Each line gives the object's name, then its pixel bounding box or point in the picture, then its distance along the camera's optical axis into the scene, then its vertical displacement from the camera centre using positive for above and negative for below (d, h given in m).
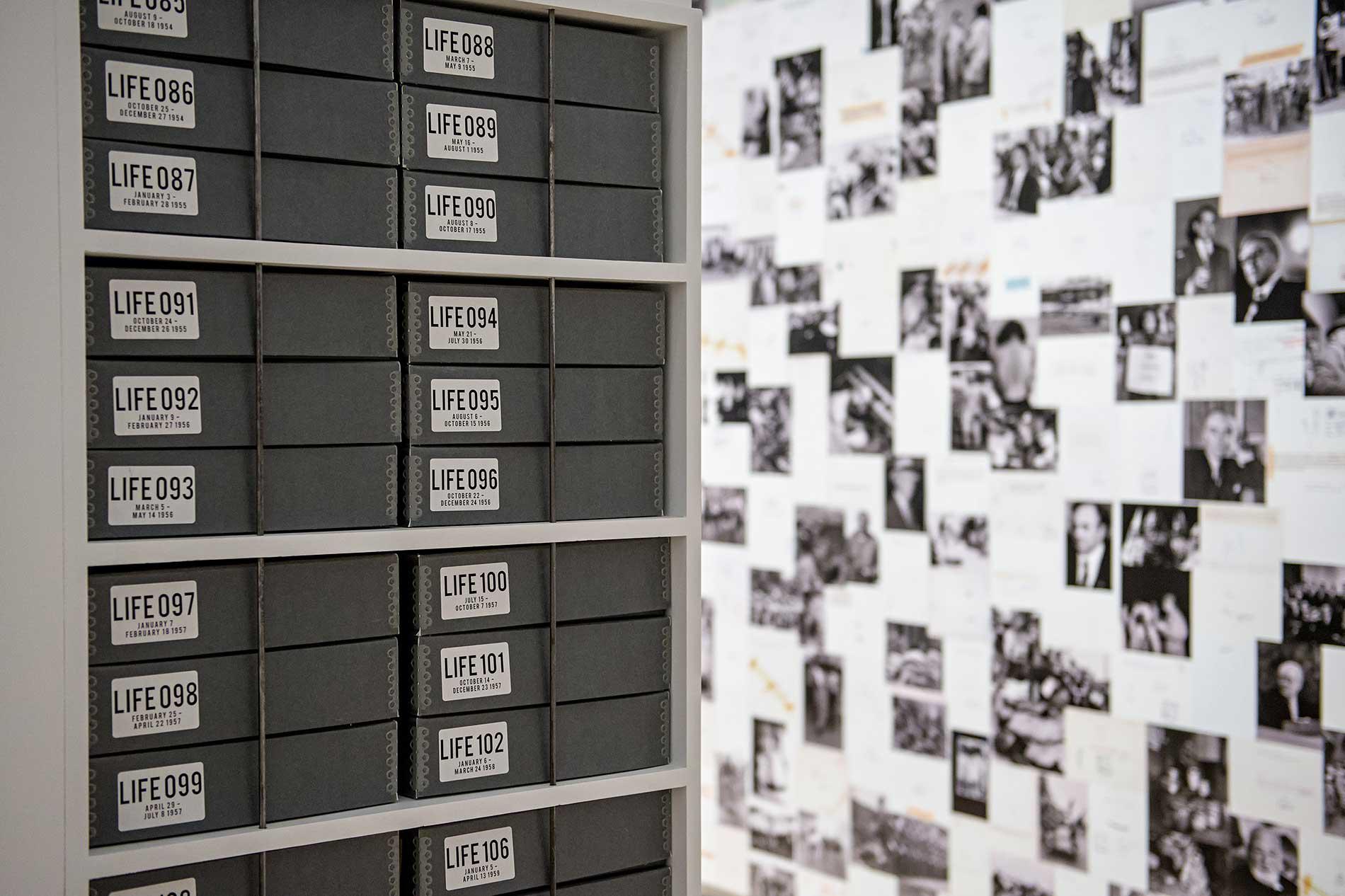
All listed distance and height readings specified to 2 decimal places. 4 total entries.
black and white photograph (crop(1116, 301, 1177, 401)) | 2.33 +0.09
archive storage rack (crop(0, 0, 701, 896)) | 1.09 -0.07
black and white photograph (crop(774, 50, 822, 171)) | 2.99 +0.71
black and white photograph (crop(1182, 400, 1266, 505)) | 2.21 -0.10
